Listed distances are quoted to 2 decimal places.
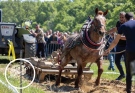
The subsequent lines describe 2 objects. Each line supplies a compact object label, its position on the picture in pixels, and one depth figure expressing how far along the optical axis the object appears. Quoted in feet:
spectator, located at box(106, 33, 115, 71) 56.46
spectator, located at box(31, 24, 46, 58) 65.62
